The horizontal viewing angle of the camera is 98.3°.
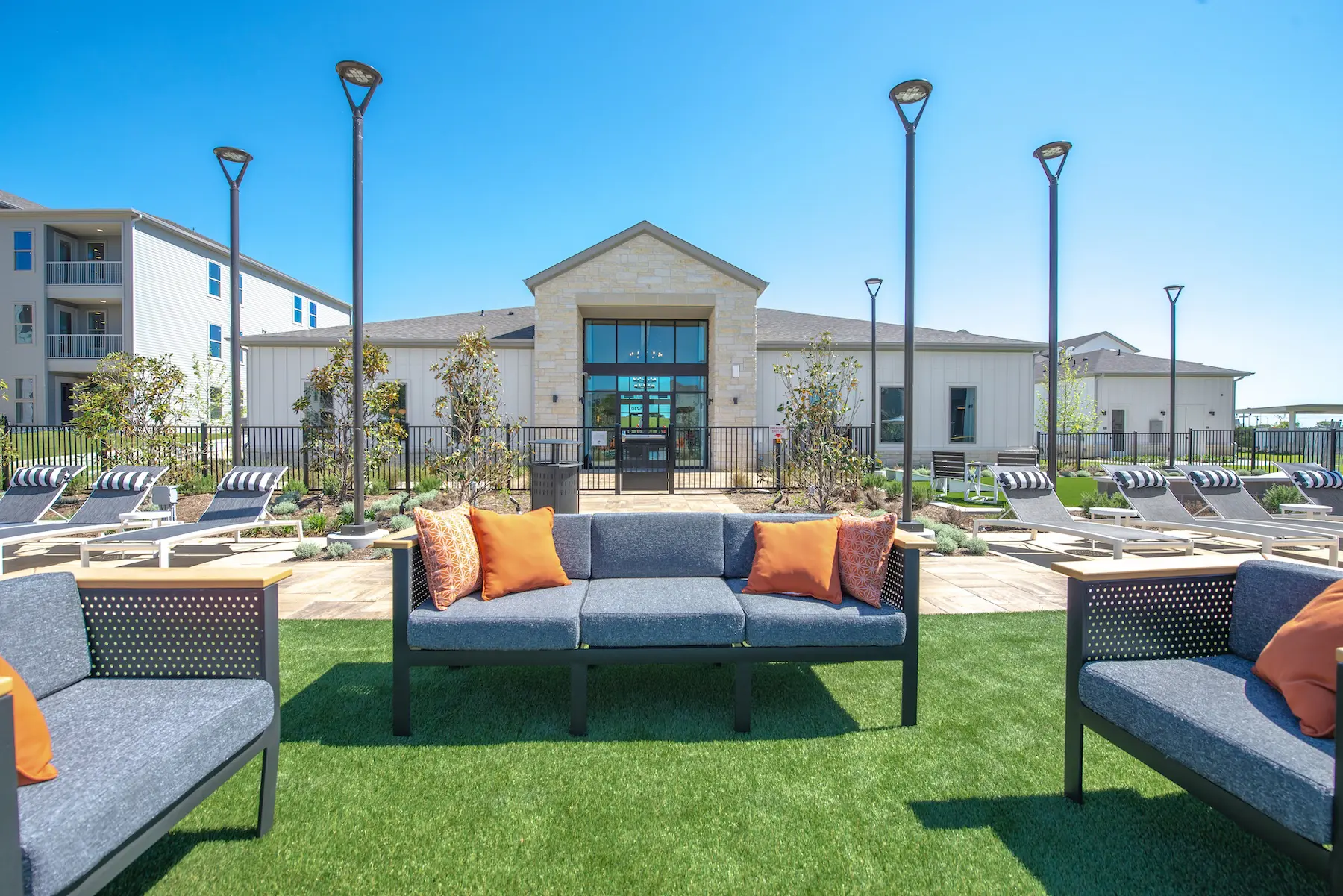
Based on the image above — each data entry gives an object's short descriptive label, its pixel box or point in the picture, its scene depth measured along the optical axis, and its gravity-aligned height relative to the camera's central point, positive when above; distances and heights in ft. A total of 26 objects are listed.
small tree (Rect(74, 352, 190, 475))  37.42 +1.76
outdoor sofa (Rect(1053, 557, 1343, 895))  5.43 -3.02
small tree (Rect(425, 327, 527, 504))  31.32 +0.79
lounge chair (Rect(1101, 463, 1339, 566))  20.67 -3.15
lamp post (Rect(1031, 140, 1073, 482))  27.89 +8.78
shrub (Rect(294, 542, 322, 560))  23.30 -4.42
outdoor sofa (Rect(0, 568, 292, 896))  4.68 -3.02
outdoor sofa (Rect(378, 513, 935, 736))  9.89 -3.23
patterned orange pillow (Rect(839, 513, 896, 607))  10.92 -2.13
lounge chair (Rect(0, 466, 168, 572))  23.31 -2.48
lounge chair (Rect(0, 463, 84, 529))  23.16 -2.16
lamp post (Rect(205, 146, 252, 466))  28.68 +8.53
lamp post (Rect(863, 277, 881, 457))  53.83 +14.50
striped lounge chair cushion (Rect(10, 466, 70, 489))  24.00 -1.52
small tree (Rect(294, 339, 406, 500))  34.53 +1.11
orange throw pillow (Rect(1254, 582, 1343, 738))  6.18 -2.49
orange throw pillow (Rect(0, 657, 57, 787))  5.00 -2.66
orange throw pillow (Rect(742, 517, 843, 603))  11.27 -2.33
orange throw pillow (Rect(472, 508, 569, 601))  11.19 -2.22
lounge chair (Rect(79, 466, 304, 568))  22.07 -2.92
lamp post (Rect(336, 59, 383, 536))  22.22 +7.07
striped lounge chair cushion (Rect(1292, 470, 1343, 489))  27.43 -1.58
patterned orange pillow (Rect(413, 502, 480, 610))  10.51 -2.13
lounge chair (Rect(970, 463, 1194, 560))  22.02 -3.12
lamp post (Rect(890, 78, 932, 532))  22.98 +8.18
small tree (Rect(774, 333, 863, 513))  30.76 +0.32
